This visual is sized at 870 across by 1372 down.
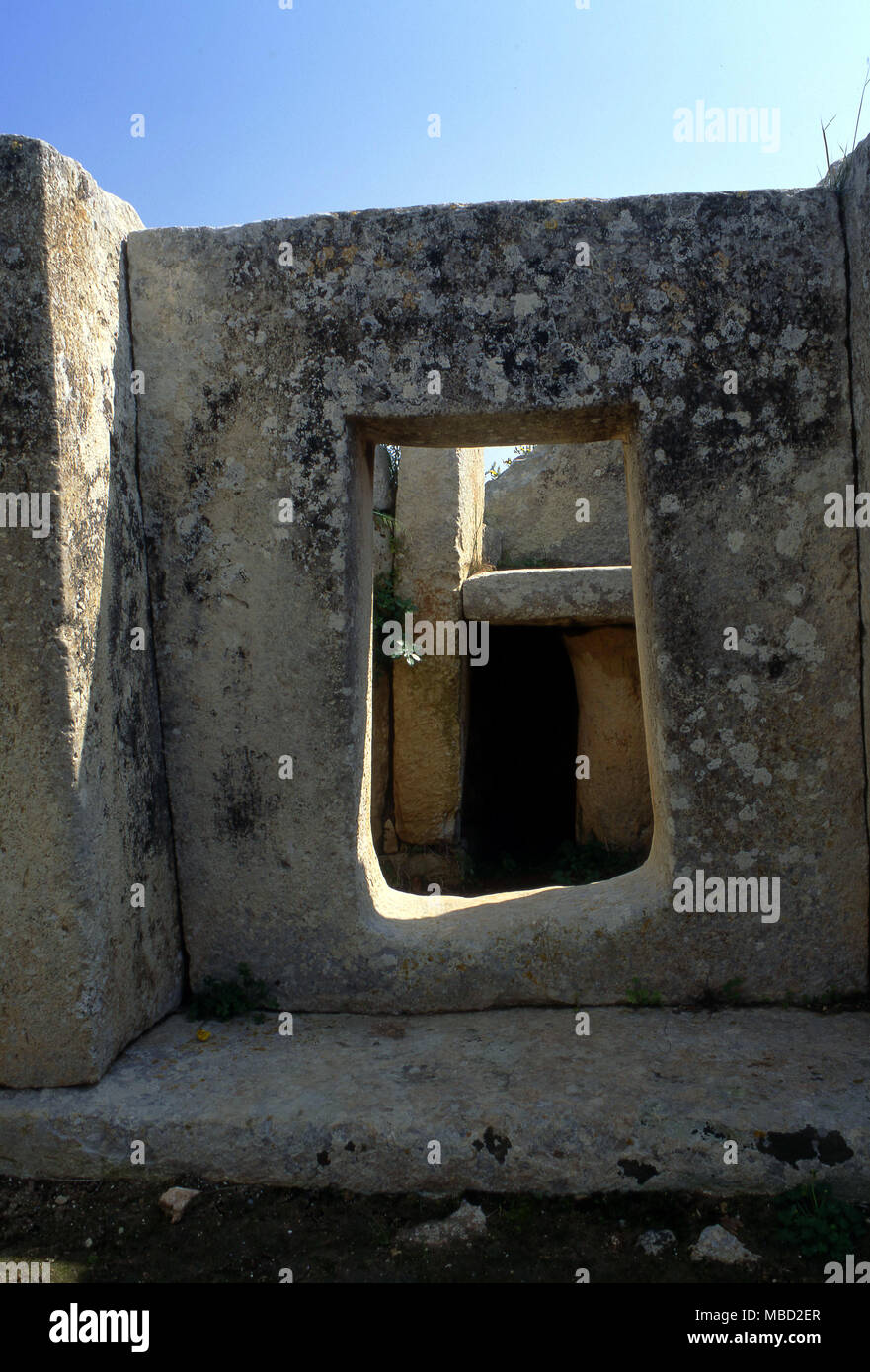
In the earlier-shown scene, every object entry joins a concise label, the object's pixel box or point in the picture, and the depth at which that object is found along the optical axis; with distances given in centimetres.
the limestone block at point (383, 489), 538
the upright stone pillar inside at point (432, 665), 527
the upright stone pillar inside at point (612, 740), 552
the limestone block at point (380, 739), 527
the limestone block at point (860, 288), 268
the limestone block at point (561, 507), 590
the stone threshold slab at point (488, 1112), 240
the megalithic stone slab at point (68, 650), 248
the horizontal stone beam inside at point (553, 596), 495
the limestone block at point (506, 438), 281
